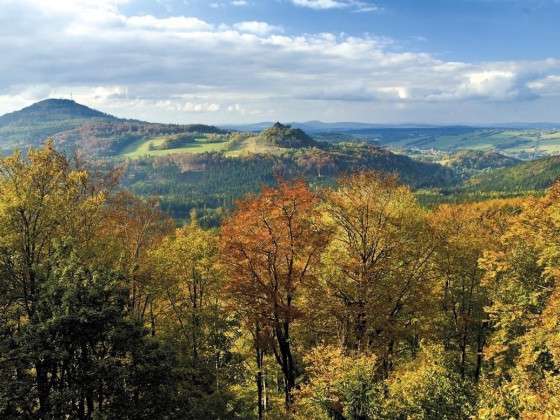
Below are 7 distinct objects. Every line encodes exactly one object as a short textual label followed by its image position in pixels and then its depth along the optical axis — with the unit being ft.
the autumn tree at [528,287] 95.20
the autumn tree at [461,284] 148.97
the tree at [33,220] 91.76
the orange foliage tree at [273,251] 115.59
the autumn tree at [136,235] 126.93
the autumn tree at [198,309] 134.41
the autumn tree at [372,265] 120.78
